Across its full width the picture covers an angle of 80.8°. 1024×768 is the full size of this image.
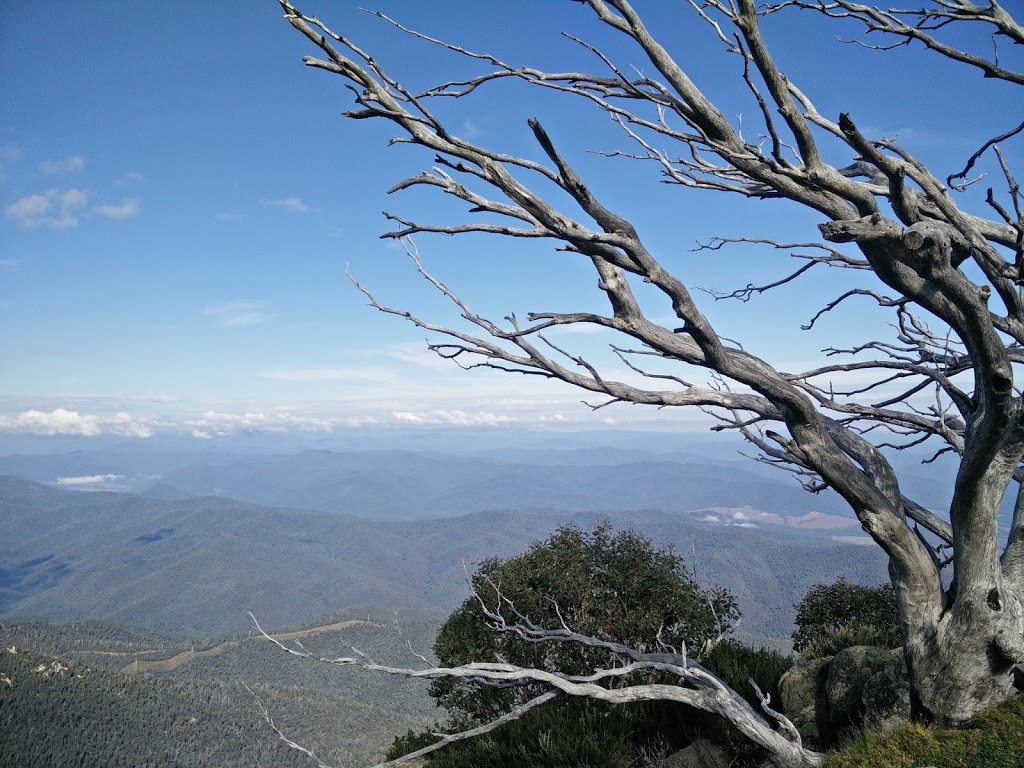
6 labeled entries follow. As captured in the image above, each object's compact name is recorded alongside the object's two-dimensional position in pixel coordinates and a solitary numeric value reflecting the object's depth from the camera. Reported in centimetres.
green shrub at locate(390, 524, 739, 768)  1200
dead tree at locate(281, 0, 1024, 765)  334
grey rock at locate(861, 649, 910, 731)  503
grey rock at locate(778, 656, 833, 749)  600
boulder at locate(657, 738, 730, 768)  575
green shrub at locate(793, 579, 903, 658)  1227
